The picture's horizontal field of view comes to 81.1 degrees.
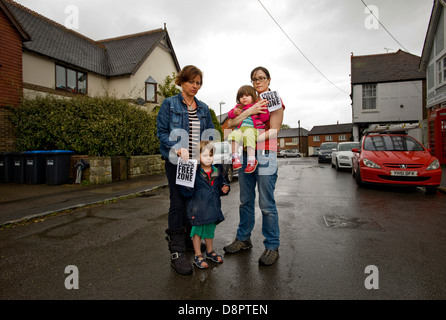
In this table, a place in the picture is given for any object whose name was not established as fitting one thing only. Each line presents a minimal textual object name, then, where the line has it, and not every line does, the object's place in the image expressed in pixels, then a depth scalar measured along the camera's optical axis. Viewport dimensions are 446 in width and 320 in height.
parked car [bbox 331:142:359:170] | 12.79
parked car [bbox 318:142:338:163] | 20.47
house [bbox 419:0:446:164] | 12.98
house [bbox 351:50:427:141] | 23.17
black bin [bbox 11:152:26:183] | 9.13
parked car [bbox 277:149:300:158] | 53.56
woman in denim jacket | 2.67
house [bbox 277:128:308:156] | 74.50
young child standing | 2.67
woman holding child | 2.78
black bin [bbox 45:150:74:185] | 8.67
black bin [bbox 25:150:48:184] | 8.90
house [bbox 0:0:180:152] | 11.98
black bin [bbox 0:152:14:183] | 9.36
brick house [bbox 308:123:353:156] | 61.93
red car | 6.60
